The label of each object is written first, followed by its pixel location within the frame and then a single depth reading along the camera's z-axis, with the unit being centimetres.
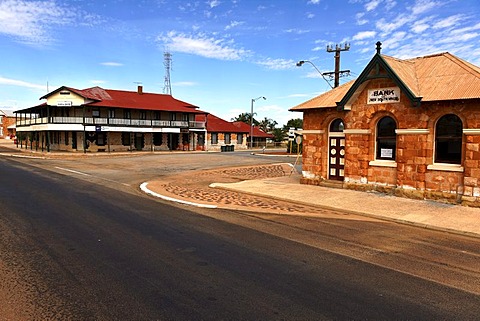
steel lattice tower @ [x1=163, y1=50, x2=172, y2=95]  7112
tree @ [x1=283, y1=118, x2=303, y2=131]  8731
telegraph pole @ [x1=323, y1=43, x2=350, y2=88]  2764
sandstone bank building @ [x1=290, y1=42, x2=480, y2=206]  1163
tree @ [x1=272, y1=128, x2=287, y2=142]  7644
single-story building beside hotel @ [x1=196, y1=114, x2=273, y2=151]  5592
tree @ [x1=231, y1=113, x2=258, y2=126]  9296
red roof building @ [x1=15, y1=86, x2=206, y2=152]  4156
